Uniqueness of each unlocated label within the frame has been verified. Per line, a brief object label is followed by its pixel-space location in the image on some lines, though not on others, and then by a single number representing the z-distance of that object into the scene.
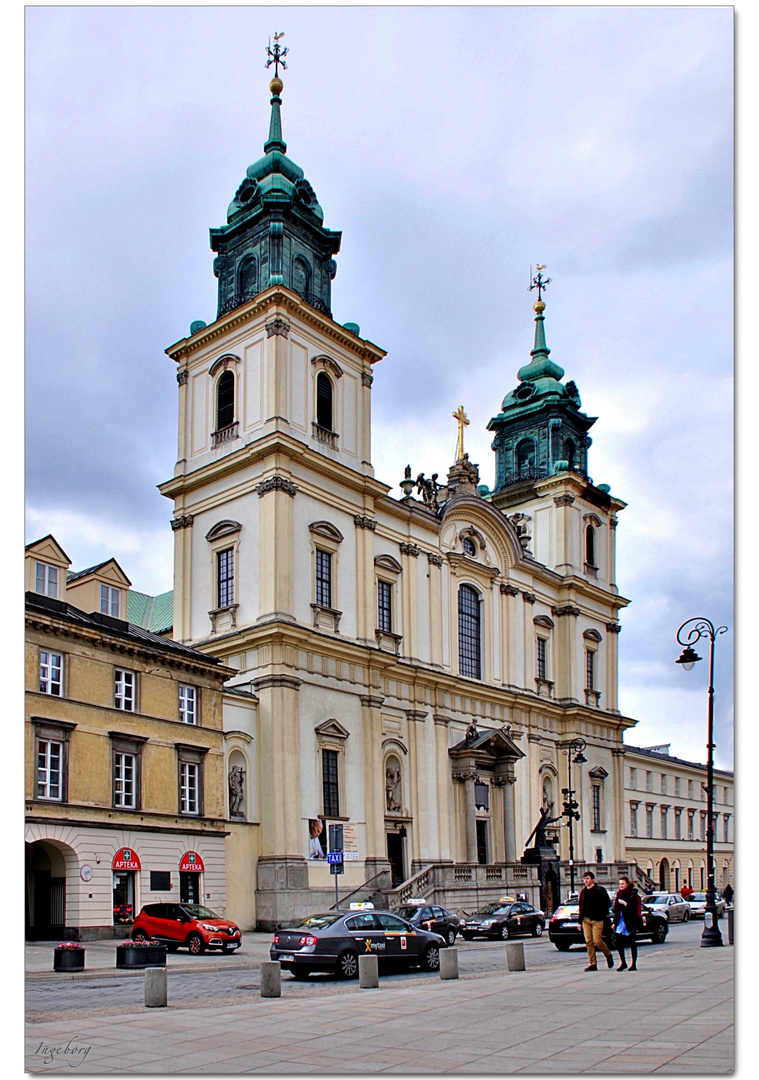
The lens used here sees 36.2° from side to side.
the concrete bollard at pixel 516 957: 21.95
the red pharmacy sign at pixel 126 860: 31.61
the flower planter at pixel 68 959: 22.27
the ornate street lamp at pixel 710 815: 25.12
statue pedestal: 50.91
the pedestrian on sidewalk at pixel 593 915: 20.77
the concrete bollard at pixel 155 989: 16.39
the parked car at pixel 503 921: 36.53
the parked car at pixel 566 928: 29.09
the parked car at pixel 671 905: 48.08
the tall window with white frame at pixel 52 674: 30.12
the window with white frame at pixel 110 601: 35.53
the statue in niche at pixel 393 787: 45.88
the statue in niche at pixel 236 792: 39.00
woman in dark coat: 21.20
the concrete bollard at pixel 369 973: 19.50
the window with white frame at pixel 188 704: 35.34
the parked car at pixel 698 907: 53.53
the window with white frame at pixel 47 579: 31.59
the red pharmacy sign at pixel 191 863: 34.22
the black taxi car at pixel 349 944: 22.44
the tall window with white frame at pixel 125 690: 32.62
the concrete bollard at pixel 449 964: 20.88
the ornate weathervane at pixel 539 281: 68.25
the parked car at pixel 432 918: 32.91
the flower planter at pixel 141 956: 22.45
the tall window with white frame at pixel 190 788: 34.91
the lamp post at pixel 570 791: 48.81
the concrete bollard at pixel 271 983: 18.25
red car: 28.64
